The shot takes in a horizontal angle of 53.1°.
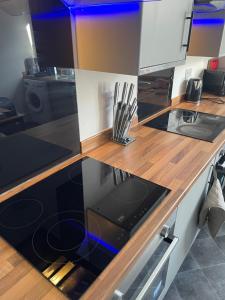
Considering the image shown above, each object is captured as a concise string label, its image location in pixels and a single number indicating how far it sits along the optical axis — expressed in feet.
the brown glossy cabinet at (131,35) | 2.85
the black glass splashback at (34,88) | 2.86
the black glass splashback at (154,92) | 5.55
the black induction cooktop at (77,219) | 2.18
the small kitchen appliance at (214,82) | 7.71
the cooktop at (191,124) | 5.10
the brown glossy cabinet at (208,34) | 5.34
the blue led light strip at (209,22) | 5.35
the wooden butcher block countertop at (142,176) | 1.99
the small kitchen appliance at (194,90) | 7.02
